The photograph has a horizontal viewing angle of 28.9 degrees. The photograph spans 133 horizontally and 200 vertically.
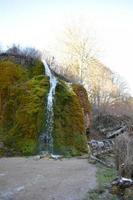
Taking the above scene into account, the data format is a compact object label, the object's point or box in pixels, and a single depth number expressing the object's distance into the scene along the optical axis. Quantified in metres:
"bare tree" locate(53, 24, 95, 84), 30.42
